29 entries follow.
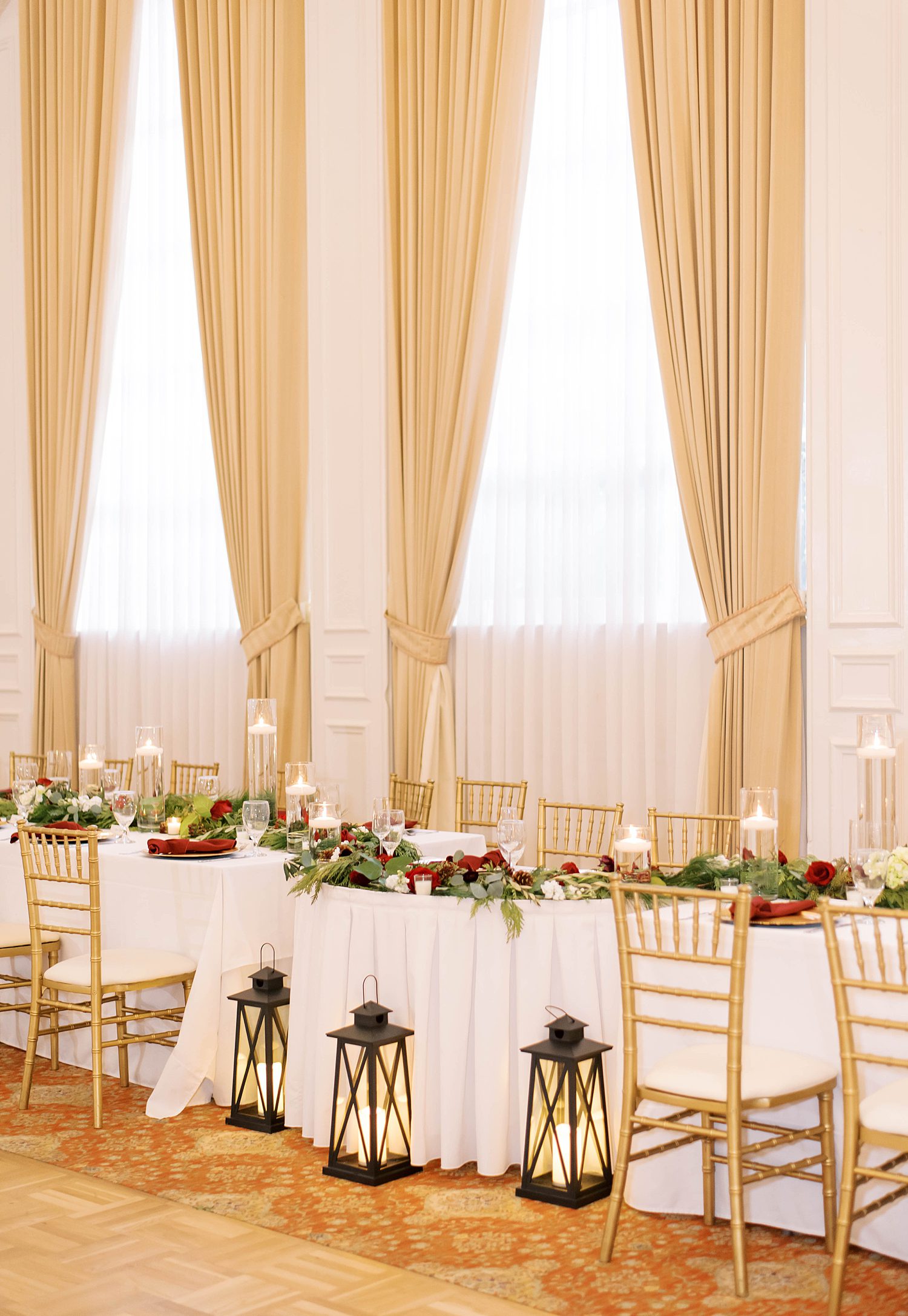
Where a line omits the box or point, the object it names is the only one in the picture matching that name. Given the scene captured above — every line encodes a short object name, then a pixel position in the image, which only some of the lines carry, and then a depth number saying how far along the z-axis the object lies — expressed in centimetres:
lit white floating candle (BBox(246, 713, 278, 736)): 645
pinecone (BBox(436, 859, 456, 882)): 465
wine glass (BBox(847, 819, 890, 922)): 407
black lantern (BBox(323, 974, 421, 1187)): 447
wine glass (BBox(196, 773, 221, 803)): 623
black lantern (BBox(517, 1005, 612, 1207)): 421
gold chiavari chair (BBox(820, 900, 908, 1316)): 338
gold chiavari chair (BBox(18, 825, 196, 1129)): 520
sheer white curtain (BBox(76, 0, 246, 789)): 937
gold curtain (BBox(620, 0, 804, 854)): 666
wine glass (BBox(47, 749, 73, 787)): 665
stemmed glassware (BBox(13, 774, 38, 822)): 639
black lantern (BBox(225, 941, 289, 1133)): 500
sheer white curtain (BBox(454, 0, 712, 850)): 736
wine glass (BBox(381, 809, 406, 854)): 495
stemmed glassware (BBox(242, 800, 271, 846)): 557
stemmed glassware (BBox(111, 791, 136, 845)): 587
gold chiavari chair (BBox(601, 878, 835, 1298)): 366
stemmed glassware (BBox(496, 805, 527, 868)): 471
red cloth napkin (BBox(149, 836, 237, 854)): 559
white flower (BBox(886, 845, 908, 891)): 403
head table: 401
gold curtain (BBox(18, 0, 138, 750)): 963
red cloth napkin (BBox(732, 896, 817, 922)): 412
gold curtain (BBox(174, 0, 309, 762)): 857
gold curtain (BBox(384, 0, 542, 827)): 766
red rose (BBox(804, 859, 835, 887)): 435
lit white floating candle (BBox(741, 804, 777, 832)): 442
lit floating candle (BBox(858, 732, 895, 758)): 473
